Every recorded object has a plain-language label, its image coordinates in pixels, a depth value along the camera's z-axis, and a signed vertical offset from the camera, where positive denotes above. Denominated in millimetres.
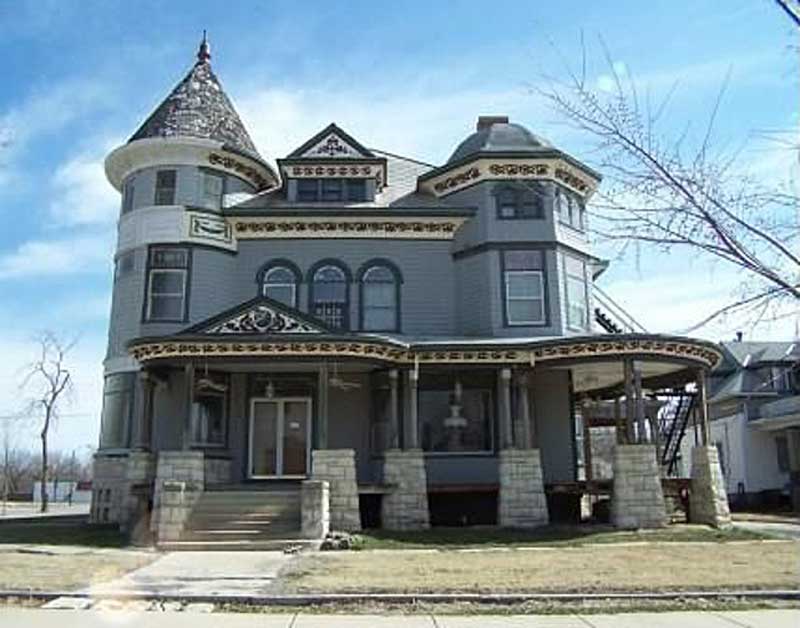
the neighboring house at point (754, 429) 30719 +2425
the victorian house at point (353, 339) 17234 +3315
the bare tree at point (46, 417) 34594 +3407
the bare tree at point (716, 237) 4781 +1589
